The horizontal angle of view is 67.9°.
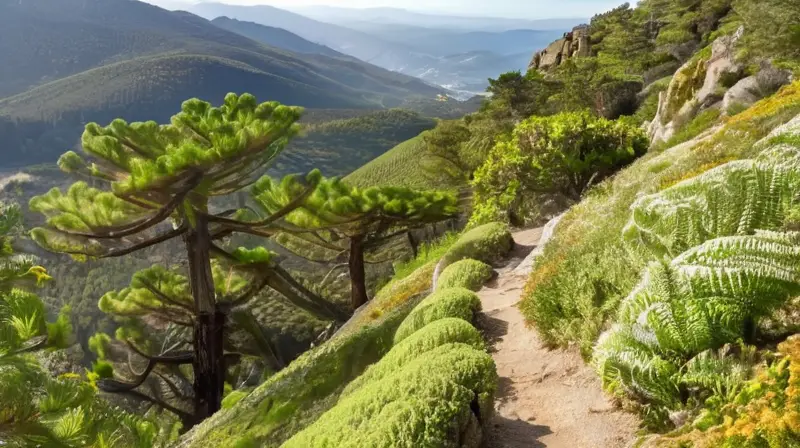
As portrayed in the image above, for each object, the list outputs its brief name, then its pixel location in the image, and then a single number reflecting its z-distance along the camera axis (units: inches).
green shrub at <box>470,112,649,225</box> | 612.1
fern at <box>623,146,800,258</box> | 175.6
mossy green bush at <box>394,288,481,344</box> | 271.9
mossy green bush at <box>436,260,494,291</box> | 375.9
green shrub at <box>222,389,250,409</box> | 411.5
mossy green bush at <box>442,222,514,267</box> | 458.9
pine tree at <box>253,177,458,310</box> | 691.4
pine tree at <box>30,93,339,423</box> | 529.0
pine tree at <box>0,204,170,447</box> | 241.9
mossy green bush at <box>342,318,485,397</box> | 216.8
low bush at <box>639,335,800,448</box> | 108.7
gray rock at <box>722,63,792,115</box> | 603.2
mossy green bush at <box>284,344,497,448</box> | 147.5
